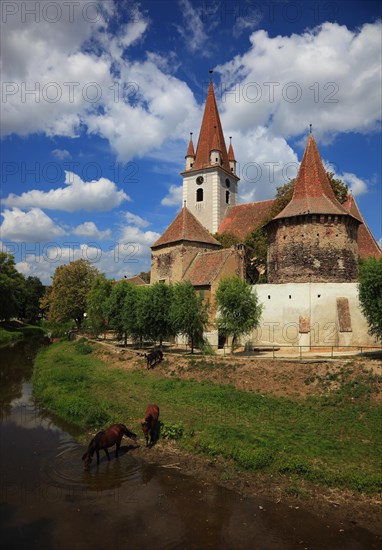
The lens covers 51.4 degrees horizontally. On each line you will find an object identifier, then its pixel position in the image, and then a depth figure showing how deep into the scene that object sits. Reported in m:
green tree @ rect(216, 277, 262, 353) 24.47
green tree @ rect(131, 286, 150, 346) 27.52
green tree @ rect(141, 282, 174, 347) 27.30
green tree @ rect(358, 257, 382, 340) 19.92
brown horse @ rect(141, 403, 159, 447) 13.17
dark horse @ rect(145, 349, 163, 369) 23.38
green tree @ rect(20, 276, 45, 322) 80.62
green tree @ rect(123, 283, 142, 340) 29.81
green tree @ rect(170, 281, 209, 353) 24.98
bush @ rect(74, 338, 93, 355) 32.16
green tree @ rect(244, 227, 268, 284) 38.28
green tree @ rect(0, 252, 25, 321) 51.36
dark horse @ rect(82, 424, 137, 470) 11.48
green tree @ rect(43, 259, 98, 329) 47.62
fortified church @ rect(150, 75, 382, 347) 27.05
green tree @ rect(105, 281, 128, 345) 33.16
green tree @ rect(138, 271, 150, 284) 64.90
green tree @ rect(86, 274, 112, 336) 37.97
